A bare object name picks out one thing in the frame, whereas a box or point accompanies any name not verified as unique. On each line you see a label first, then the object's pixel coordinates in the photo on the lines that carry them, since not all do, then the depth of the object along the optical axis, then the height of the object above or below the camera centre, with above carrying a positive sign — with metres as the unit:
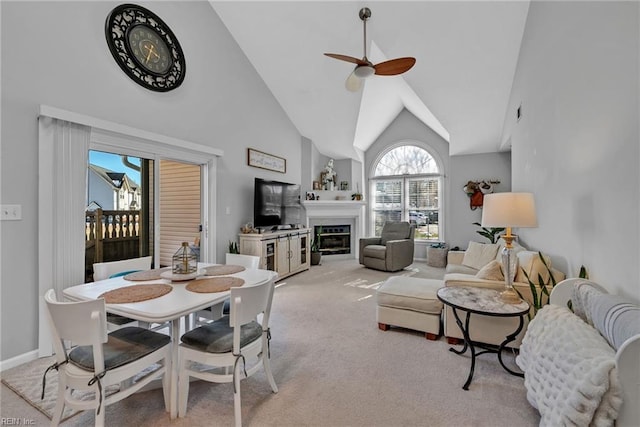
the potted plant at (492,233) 5.04 -0.32
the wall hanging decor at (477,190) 5.79 +0.52
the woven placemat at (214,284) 1.77 -0.45
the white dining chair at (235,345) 1.53 -0.76
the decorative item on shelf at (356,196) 6.69 +0.46
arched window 6.62 +0.61
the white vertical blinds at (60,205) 2.32 +0.09
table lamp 2.08 -0.01
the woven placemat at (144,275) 2.03 -0.44
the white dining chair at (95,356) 1.29 -0.74
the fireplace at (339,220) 6.34 -0.10
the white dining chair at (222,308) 2.31 -0.74
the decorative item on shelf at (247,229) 4.52 -0.21
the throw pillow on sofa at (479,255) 3.81 -0.55
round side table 1.88 -0.63
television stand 4.32 -0.54
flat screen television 4.63 +0.20
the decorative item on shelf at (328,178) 6.71 +0.90
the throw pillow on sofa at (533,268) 2.23 -0.43
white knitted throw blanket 1.01 -0.64
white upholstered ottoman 2.63 -0.88
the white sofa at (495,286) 2.26 -0.59
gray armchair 5.28 -0.63
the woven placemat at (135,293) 1.58 -0.46
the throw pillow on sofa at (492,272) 2.47 -0.51
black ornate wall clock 2.87 +1.86
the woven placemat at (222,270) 2.22 -0.44
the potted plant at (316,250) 6.05 -0.76
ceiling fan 2.88 +1.58
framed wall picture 4.75 +0.99
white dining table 1.42 -0.47
